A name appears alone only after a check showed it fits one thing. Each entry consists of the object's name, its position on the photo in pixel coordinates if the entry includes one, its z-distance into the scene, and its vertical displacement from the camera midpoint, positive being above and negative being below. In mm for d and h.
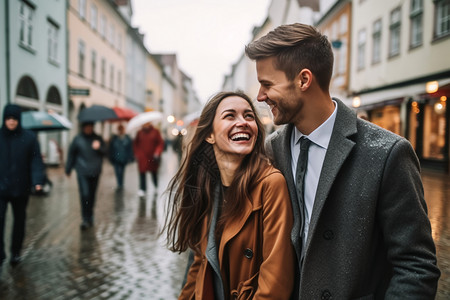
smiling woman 1825 -411
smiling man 1476 -220
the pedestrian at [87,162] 6922 -573
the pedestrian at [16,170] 4902 -526
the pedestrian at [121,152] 11734 -668
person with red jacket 10102 -484
